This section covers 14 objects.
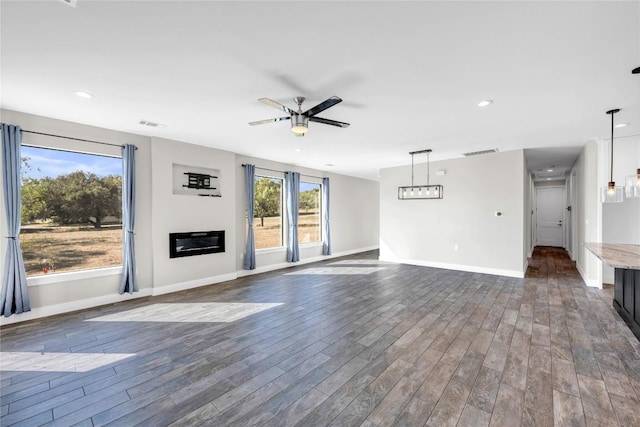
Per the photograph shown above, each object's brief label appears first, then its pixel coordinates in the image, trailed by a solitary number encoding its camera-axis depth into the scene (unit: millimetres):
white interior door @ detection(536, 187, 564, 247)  10000
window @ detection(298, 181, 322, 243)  7859
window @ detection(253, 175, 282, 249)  6715
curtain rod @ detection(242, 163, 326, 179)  6619
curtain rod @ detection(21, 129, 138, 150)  3732
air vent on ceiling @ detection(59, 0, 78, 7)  1697
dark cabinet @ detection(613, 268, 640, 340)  3041
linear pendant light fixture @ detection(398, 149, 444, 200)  6621
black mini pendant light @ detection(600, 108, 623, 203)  3395
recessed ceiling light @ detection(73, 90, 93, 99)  2988
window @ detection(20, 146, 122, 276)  3848
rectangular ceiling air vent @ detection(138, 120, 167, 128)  3998
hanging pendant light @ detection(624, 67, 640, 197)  3539
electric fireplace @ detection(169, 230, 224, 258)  5048
